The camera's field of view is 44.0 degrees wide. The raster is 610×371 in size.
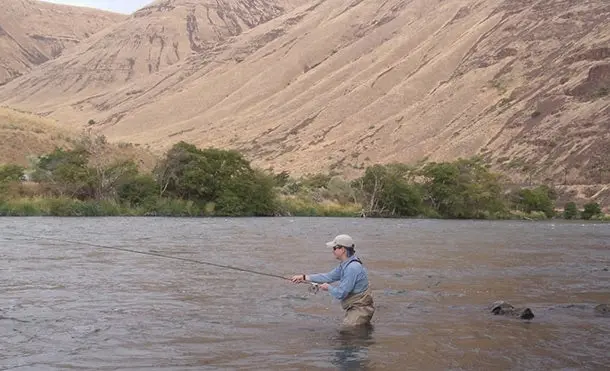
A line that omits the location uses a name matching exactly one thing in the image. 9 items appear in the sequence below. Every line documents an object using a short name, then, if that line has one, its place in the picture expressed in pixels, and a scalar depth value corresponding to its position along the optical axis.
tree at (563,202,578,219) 66.06
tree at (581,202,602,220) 64.50
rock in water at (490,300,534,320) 13.20
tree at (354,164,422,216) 59.31
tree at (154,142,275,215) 52.78
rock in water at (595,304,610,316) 13.88
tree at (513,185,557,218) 67.44
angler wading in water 11.38
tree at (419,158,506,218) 61.09
